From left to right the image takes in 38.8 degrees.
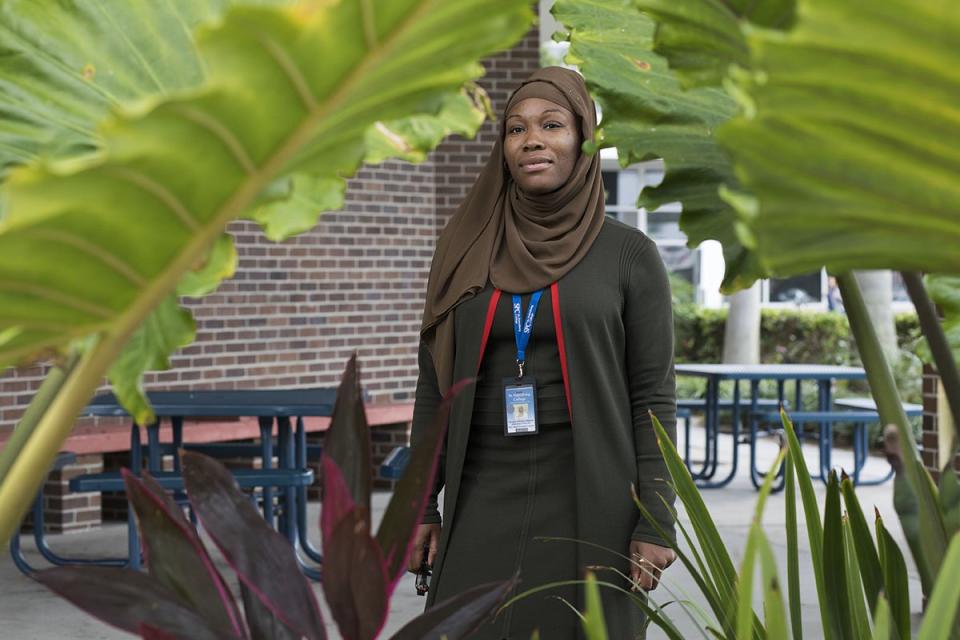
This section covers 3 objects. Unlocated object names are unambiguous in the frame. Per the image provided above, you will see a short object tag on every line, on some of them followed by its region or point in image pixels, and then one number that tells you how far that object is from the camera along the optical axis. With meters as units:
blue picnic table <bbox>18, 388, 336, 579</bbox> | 6.23
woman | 2.75
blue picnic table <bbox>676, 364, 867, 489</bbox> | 9.62
